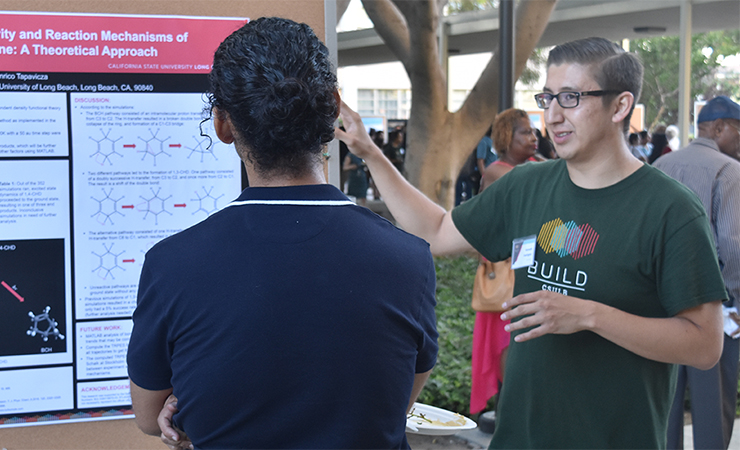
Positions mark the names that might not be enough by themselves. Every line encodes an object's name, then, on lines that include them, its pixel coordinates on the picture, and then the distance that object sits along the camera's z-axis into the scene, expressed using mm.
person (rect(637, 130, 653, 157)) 14241
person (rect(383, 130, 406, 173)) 14047
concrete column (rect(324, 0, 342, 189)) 2352
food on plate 3170
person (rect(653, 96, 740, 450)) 3555
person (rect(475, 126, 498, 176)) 11352
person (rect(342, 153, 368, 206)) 12742
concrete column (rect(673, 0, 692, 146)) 14359
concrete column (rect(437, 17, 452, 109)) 19109
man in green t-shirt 1762
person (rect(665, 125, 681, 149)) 15373
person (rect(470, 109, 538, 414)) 4250
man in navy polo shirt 1199
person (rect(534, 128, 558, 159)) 10203
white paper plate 2977
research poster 2148
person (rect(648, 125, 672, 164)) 12398
